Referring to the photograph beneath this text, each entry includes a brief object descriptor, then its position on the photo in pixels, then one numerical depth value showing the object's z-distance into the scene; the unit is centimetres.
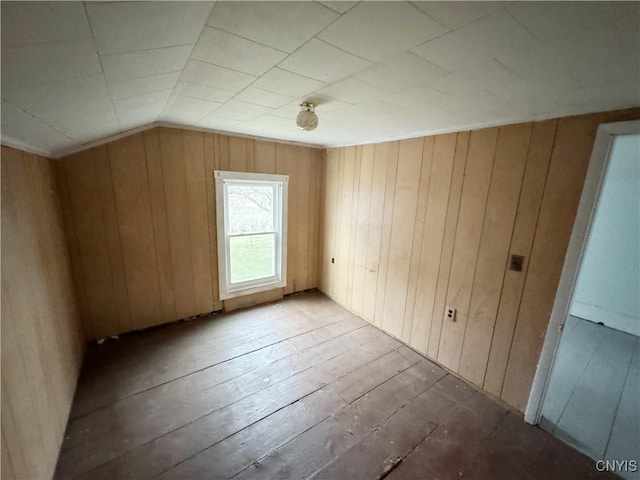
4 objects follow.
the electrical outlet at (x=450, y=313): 236
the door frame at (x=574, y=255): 153
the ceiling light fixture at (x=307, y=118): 168
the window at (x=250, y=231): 315
